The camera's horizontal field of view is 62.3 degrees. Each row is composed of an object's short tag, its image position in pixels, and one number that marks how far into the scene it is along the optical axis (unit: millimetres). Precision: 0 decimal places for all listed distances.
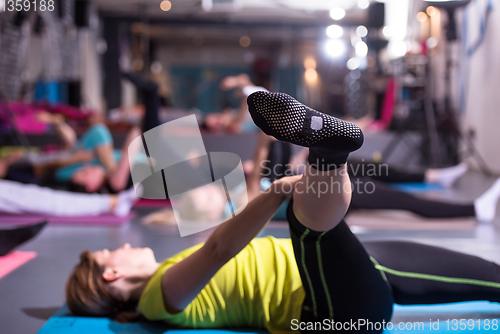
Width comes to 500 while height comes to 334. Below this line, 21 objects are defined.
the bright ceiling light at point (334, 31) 7352
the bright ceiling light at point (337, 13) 7034
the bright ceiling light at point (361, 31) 6666
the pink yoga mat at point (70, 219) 2361
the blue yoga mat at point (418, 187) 3307
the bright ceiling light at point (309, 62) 7438
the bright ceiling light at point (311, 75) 7445
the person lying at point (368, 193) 2066
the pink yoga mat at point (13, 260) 1581
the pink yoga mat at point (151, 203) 2918
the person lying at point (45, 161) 2809
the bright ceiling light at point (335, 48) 7379
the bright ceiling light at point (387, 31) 5887
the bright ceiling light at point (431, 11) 4871
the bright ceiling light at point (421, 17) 5206
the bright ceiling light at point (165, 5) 6879
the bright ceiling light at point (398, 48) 5568
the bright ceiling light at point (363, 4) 6545
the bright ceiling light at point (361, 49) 6565
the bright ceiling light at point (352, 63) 6827
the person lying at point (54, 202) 2432
